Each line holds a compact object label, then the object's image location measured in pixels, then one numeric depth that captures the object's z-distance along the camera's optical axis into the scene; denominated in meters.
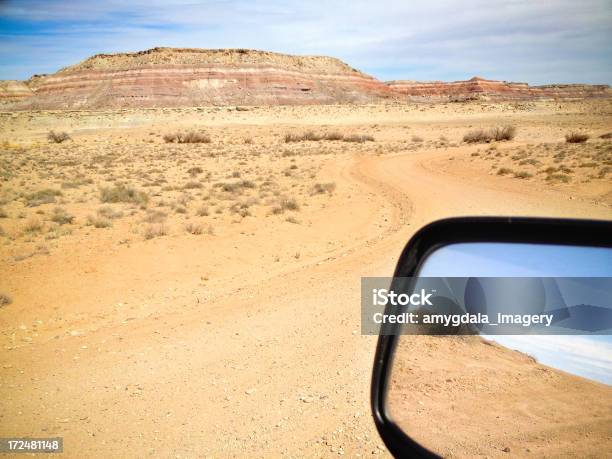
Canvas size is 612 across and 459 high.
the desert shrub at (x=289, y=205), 14.51
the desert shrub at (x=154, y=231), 11.60
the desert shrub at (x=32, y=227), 12.48
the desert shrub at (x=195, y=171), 23.22
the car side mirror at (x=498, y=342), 1.65
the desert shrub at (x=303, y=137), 41.47
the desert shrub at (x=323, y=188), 17.25
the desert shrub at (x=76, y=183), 19.88
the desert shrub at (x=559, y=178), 17.66
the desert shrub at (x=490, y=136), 34.72
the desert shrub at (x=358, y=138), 40.19
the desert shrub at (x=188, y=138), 42.66
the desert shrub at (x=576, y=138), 30.25
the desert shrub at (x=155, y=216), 13.22
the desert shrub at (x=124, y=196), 16.33
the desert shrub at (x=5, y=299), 7.69
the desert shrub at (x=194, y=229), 11.98
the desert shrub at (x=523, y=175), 19.06
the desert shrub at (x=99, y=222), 12.80
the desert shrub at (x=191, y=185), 19.12
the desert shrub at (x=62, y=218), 13.38
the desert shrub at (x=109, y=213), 13.97
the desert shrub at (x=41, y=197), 16.33
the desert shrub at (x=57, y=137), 45.41
